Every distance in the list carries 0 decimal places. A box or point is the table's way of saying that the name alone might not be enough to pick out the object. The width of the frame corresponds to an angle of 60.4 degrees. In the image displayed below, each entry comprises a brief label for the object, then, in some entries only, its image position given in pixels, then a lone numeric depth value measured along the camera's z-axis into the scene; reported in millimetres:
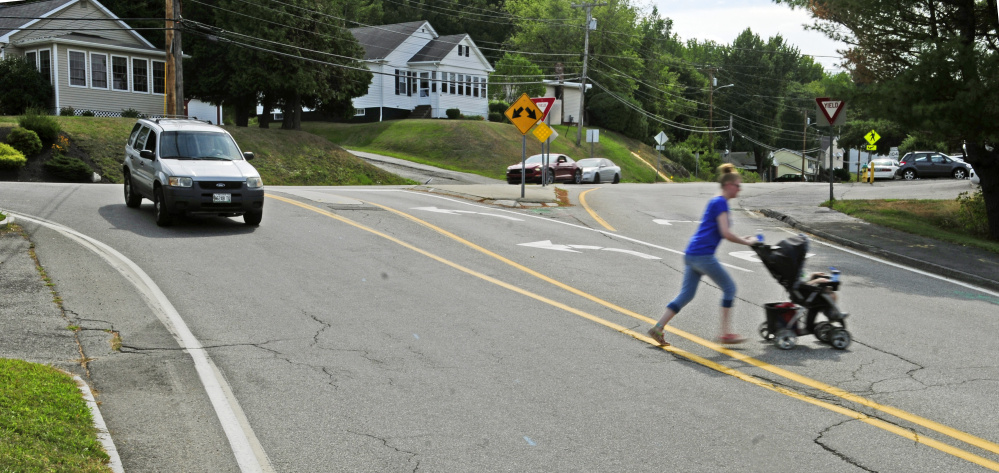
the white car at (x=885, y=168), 48188
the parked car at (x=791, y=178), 85500
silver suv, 14586
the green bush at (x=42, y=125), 30184
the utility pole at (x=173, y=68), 30094
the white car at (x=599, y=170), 39750
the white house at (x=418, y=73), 64125
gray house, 39375
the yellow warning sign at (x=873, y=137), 42025
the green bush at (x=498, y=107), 67875
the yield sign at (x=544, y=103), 23906
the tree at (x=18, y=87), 38219
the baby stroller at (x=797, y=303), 8203
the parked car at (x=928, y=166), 44219
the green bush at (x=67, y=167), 29234
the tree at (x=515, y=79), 71938
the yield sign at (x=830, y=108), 21438
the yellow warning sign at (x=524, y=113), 22531
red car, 36000
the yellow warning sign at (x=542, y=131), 24628
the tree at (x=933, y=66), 16469
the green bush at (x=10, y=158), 27734
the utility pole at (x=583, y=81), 59312
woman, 8062
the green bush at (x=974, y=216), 19494
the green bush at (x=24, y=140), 29125
